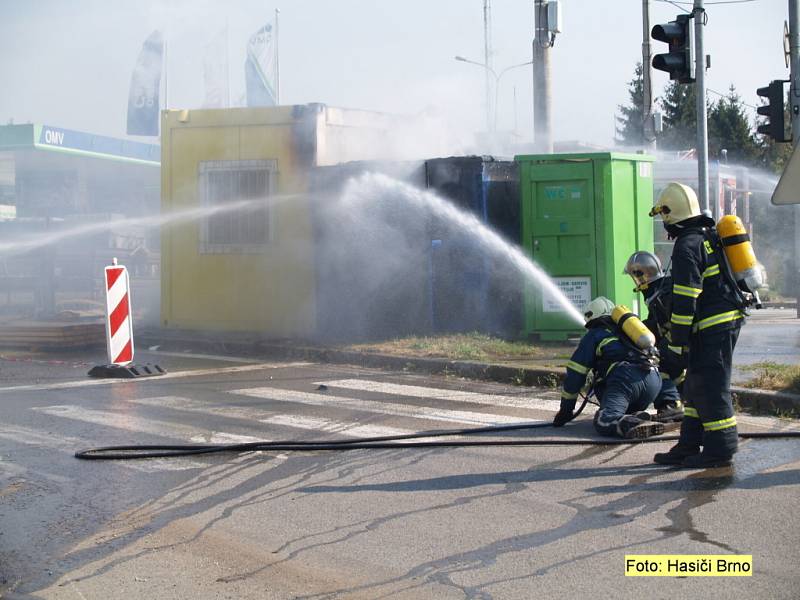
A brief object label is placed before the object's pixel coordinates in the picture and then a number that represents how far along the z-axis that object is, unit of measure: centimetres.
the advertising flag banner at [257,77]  2731
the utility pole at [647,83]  1873
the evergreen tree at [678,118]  3581
